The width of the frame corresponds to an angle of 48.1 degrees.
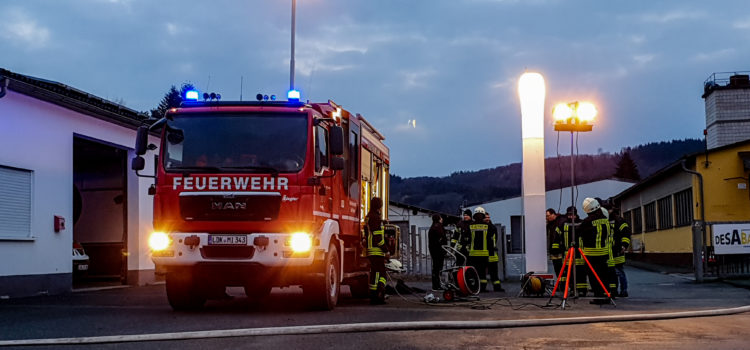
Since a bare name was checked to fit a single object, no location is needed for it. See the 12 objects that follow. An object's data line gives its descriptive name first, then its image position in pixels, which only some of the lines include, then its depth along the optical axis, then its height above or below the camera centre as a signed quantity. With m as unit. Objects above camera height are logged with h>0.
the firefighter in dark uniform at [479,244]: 16.97 -0.25
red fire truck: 10.88 +0.50
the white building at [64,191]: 15.45 +1.01
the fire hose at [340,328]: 8.07 -0.99
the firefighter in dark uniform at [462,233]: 17.20 -0.02
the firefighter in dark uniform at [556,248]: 16.09 -0.33
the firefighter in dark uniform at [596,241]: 14.17 -0.18
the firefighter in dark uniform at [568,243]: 15.06 -0.23
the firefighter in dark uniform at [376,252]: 13.18 -0.30
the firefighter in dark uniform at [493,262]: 17.33 -0.64
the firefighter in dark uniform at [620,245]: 15.06 -0.27
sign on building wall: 19.66 -0.27
